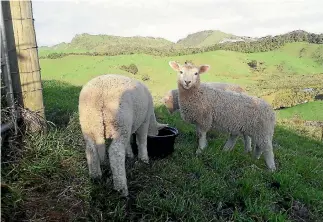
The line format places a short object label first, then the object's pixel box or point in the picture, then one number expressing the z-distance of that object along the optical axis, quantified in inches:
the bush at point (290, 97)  998.4
